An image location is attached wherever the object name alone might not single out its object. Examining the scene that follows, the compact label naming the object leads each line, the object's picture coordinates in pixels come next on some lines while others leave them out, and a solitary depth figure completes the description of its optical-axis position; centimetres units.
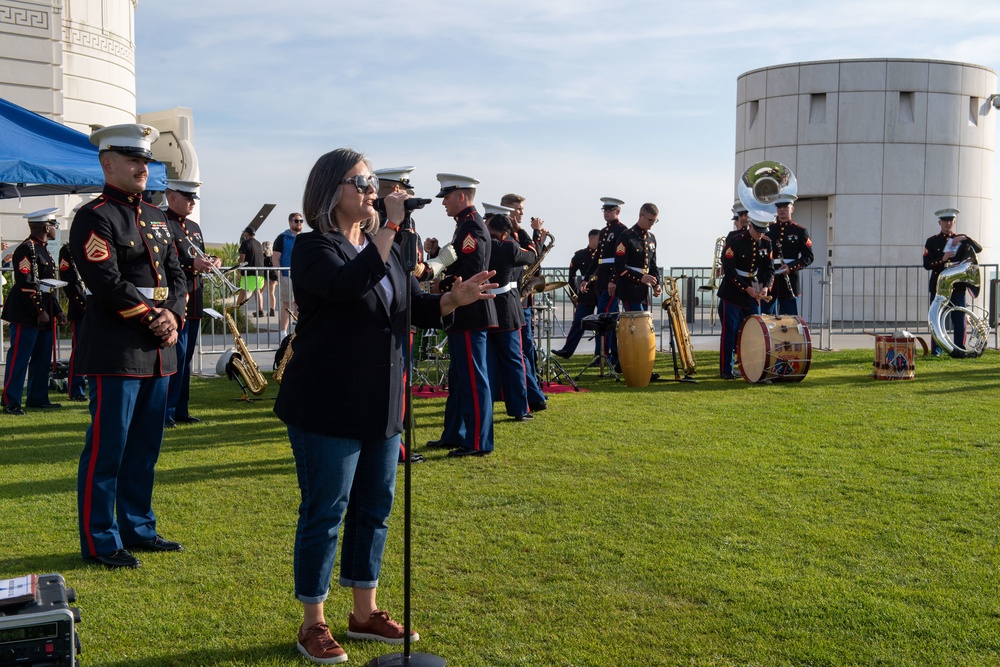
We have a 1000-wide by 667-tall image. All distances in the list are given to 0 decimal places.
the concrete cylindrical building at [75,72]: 2202
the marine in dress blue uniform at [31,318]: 988
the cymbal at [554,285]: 1205
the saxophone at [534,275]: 1072
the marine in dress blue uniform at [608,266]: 1281
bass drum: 1155
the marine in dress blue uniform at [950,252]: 1425
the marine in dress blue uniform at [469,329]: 739
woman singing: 361
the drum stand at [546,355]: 1136
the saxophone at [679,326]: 1235
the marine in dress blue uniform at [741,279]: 1199
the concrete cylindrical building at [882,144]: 2239
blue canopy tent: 952
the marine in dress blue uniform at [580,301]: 1420
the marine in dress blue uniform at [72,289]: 962
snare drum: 1202
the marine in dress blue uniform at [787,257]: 1309
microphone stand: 349
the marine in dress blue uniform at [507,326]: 837
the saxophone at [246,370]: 1059
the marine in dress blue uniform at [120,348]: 488
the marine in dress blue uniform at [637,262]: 1189
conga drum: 1145
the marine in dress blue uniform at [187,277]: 819
